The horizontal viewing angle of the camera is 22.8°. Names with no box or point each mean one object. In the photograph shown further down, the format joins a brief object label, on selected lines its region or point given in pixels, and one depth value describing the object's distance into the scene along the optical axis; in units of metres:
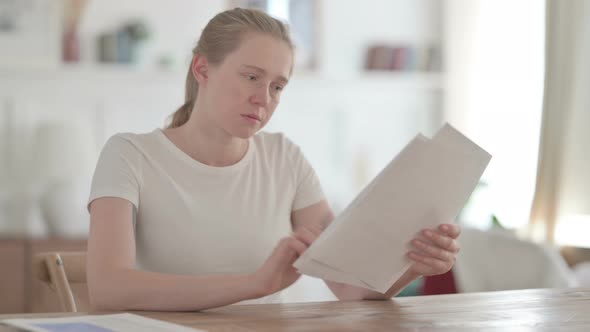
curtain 6.12
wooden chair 2.51
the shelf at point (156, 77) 6.05
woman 2.38
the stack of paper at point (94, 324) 2.01
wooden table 2.13
